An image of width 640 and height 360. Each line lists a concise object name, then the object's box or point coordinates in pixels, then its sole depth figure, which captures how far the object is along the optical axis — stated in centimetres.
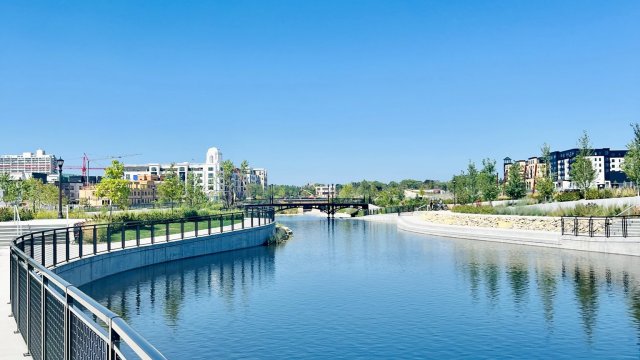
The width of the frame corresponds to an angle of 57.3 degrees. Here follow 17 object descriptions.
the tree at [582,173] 6538
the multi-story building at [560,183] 14332
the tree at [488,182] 7856
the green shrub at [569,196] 6225
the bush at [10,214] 3896
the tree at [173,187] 7075
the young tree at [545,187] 7156
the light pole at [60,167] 4191
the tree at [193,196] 7952
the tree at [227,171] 9681
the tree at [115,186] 5675
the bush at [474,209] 6119
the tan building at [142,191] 17662
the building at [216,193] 14844
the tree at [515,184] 7694
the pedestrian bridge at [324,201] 11477
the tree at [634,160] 5834
